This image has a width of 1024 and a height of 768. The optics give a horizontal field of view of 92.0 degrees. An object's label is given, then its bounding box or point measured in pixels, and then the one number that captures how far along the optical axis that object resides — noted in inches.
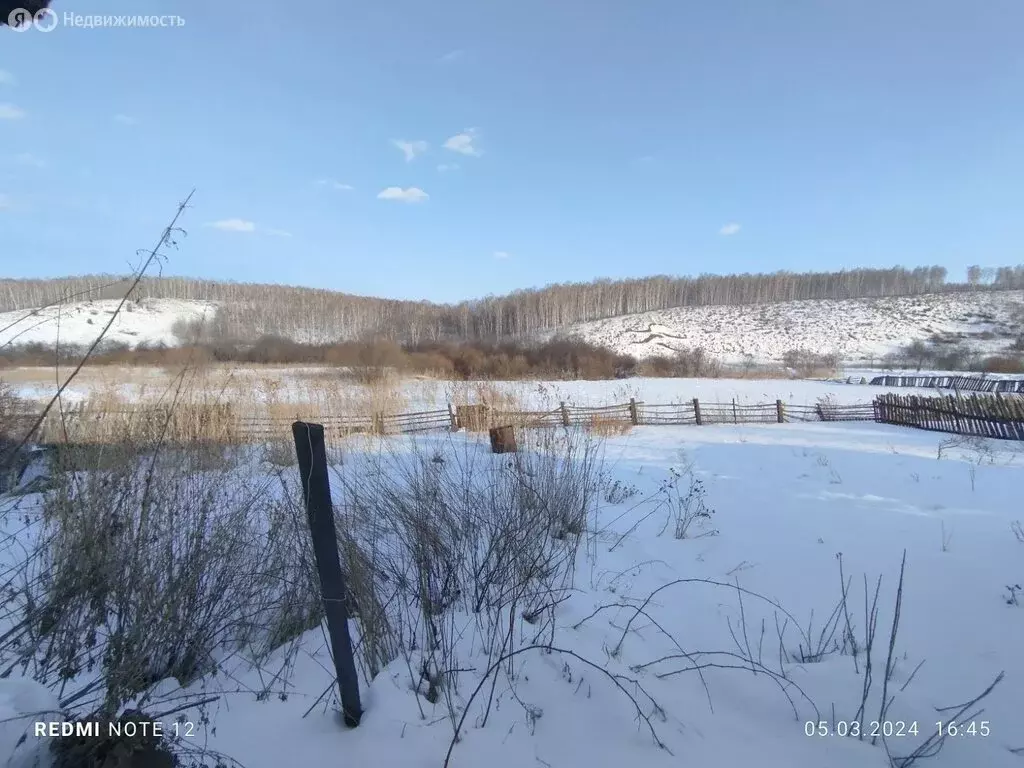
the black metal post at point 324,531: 65.7
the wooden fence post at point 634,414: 647.1
